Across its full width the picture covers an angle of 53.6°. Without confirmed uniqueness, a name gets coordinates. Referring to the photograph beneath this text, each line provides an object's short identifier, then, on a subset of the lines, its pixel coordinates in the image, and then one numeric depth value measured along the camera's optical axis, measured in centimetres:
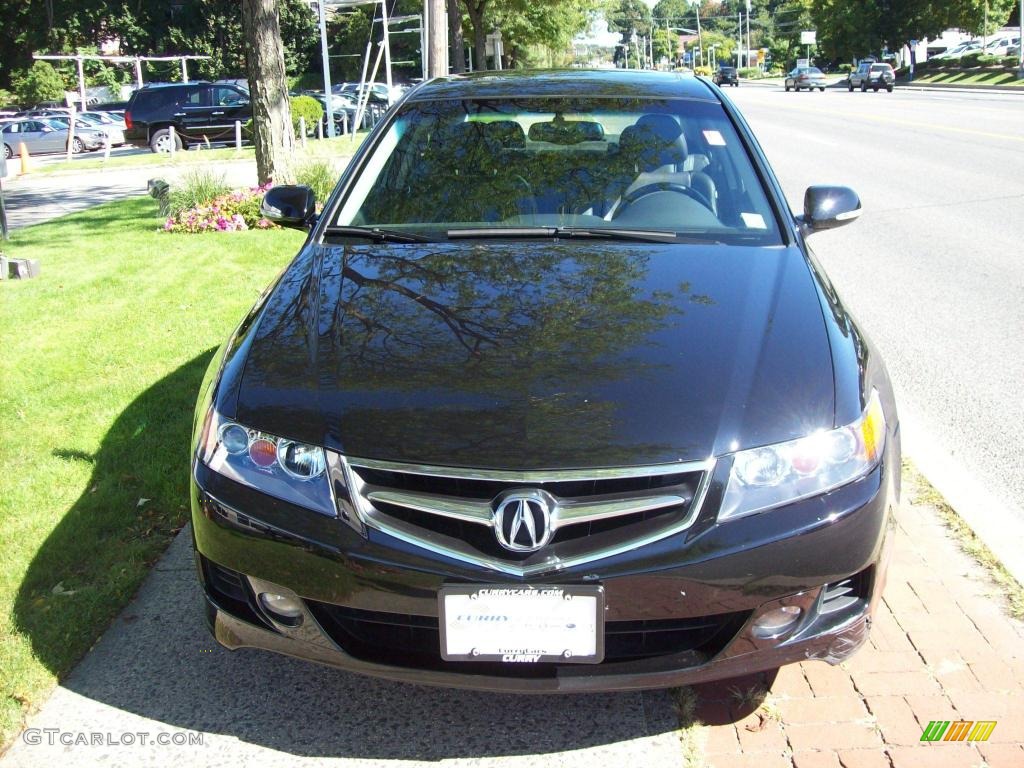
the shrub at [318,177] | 1217
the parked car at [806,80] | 5850
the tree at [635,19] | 13888
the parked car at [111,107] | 4363
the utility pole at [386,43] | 2506
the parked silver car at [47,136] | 3406
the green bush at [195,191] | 1155
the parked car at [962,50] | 6982
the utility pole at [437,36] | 1620
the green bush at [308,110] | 2695
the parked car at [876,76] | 5281
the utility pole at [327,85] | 2551
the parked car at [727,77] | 6988
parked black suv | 2748
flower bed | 1112
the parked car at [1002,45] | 6771
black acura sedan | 235
